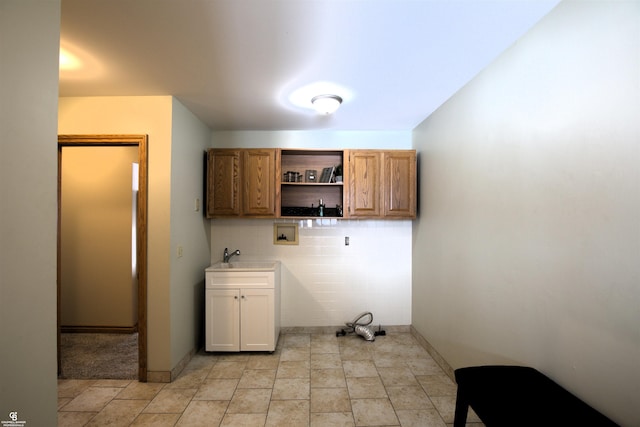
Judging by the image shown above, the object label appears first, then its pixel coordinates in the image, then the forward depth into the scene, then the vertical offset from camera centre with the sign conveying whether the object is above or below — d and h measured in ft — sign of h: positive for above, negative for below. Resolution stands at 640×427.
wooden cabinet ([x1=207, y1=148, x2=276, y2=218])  11.38 +1.23
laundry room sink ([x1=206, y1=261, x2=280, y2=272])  10.57 -2.10
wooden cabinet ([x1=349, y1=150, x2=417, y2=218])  11.51 +1.24
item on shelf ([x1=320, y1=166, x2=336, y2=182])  11.78 +1.66
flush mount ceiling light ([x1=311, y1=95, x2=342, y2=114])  8.75 +3.46
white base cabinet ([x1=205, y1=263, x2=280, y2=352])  10.45 -3.58
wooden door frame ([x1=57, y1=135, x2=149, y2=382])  8.66 -0.30
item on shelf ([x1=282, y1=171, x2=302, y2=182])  11.84 +1.57
